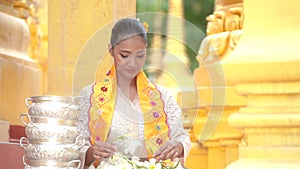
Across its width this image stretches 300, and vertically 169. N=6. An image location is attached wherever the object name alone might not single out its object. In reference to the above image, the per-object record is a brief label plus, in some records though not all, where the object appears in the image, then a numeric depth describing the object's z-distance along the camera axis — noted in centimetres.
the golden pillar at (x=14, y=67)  652
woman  424
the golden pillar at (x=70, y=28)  607
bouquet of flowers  398
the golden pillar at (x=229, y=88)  616
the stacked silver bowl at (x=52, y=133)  392
